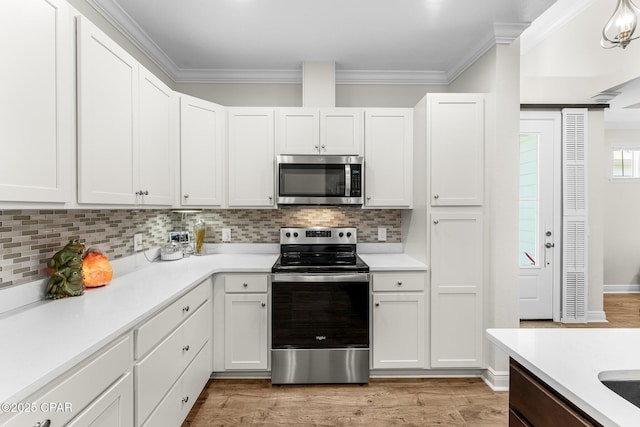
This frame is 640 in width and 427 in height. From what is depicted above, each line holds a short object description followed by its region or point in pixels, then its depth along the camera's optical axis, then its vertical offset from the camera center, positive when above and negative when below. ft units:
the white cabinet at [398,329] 8.04 -3.02
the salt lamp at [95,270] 5.61 -1.08
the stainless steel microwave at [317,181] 8.67 +0.87
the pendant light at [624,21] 4.58 +2.89
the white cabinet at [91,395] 2.79 -1.92
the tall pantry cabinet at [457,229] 8.00 -0.42
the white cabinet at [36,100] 3.41 +1.34
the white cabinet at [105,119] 4.52 +1.50
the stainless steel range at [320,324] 7.78 -2.82
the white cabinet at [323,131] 8.95 +2.33
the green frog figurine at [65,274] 5.01 -1.03
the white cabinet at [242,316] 7.90 -2.65
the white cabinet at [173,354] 4.53 -2.55
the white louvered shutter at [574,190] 11.50 +0.86
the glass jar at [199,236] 9.53 -0.76
